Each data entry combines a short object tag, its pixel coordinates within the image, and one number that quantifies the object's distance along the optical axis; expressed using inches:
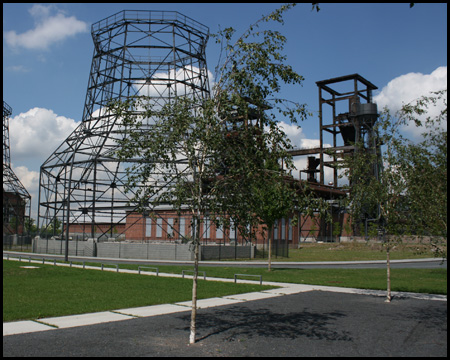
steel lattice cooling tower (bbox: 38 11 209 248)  1931.6
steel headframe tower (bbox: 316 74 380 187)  3233.3
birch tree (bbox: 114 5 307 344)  409.1
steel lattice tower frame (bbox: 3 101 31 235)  2965.1
